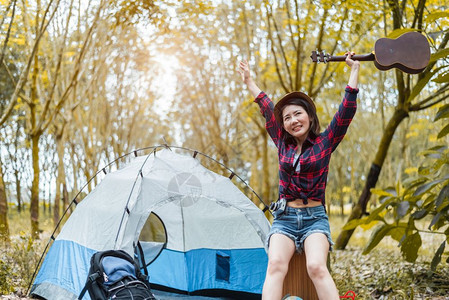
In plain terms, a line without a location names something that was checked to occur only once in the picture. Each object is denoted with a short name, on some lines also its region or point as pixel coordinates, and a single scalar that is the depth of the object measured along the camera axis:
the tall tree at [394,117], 5.55
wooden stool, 2.94
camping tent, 3.95
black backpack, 3.28
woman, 2.65
